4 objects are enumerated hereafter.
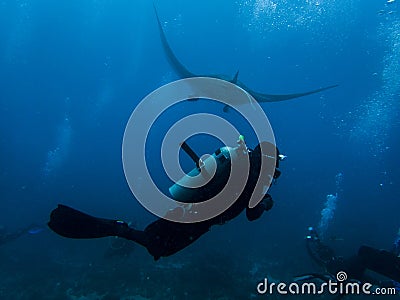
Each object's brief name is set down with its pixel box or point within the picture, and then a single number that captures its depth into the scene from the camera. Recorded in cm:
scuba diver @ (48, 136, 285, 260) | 305
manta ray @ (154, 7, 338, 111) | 988
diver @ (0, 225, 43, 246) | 1257
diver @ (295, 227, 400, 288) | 587
